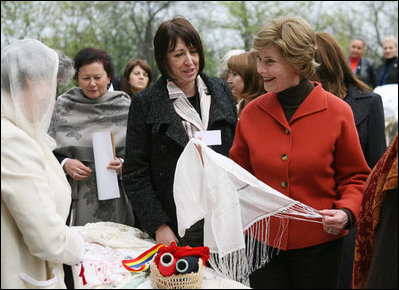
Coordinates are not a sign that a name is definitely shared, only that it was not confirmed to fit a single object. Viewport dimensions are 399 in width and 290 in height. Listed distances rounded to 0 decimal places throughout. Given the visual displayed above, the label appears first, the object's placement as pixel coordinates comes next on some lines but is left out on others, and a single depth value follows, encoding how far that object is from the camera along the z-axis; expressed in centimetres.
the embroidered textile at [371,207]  183
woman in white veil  168
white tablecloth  209
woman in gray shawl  379
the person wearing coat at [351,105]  303
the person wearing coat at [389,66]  816
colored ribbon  228
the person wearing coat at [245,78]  383
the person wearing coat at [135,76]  557
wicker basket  194
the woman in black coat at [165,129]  280
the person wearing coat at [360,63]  786
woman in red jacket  236
